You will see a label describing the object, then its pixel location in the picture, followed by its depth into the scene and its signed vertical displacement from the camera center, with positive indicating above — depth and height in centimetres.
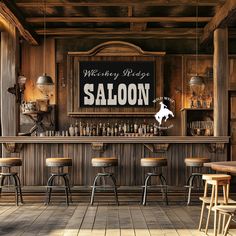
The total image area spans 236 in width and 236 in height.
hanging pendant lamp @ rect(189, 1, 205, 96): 918 +70
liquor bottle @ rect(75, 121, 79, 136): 1087 -19
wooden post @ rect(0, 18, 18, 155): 892 +74
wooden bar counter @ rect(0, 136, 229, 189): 864 -61
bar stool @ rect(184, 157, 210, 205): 810 -71
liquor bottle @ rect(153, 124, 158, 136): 1095 -22
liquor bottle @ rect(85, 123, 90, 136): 1088 -23
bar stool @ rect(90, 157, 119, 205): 801 -72
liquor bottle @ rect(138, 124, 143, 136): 1087 -23
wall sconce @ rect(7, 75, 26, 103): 891 +59
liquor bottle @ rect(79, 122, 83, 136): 1084 -20
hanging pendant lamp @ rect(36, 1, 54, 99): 888 +71
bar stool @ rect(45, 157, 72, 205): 804 -86
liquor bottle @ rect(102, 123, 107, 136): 1089 -23
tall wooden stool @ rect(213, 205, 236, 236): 493 -90
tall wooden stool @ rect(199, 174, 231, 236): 543 -71
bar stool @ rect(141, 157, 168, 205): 805 -71
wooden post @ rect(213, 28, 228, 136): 895 +67
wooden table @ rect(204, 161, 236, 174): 515 -51
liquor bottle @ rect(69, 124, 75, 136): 1083 -23
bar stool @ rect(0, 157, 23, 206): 798 -78
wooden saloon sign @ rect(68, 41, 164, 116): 1084 +91
